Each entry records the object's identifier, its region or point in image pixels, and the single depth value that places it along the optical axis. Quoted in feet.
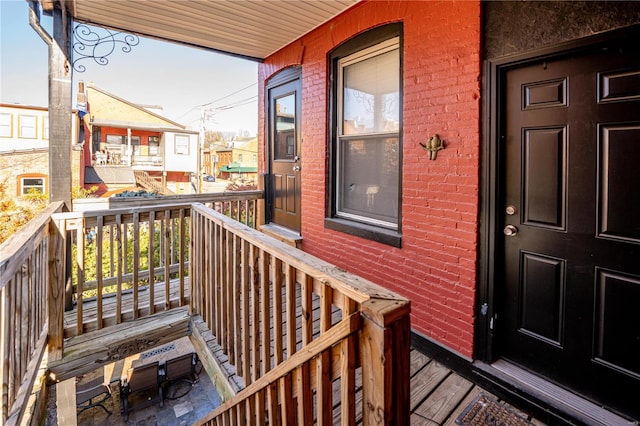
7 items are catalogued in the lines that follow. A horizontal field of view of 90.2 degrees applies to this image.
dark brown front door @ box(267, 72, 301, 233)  13.30
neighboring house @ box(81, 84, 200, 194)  60.39
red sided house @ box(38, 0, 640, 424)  5.37
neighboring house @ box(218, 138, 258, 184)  93.15
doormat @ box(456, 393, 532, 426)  5.87
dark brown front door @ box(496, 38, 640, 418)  5.26
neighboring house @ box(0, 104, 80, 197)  47.62
